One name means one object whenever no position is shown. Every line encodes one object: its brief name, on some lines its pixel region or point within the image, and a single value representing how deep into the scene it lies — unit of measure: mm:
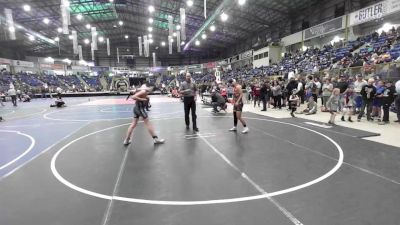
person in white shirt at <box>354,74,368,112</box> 11344
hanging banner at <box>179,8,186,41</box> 22156
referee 9039
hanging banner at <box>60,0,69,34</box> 17297
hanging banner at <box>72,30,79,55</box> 25058
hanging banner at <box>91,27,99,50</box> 26594
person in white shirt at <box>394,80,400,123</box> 9312
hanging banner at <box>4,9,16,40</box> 19672
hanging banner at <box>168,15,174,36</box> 25681
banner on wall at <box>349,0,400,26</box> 19047
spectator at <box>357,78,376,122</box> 10062
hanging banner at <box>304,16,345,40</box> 25391
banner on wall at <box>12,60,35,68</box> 46422
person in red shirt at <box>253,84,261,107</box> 17409
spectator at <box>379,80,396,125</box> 9836
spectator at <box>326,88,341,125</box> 9688
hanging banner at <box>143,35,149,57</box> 32562
